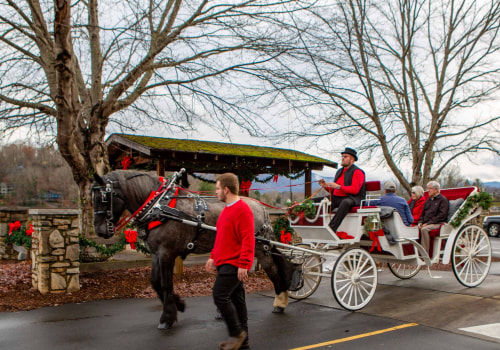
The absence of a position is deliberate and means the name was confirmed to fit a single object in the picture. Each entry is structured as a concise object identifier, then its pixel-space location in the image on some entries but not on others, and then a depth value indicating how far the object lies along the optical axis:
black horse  5.57
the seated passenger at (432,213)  7.41
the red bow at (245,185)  14.38
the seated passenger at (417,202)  8.38
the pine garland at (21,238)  10.12
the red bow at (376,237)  6.76
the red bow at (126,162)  14.45
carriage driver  6.37
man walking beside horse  4.27
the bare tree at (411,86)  11.47
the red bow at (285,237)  9.82
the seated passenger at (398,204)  7.13
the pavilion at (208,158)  13.02
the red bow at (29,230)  9.83
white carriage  6.36
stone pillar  7.41
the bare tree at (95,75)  8.43
